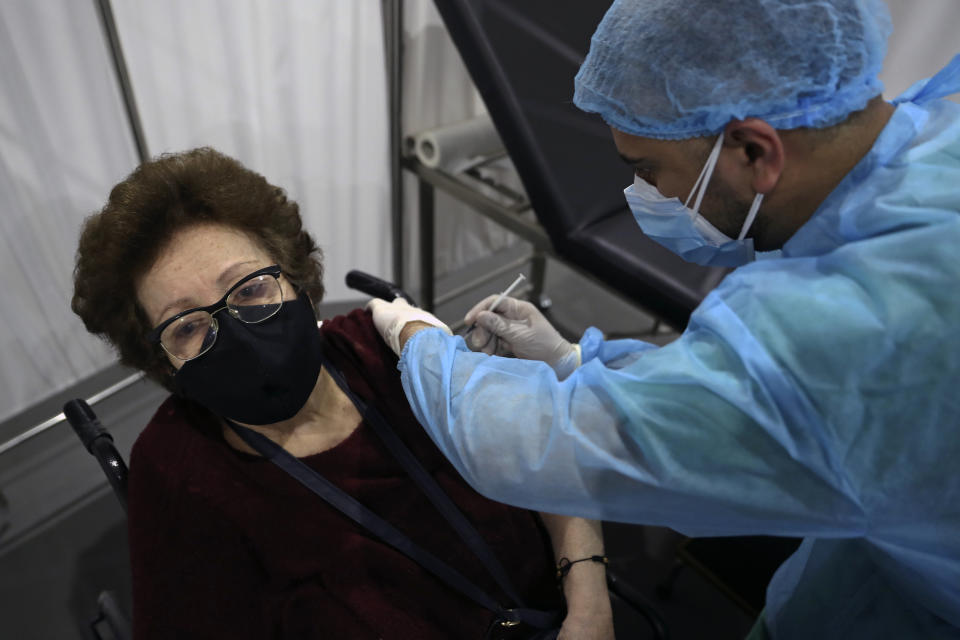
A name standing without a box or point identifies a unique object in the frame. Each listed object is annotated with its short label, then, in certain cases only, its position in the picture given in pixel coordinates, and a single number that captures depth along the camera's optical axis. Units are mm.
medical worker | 619
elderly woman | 1018
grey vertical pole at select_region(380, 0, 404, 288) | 1885
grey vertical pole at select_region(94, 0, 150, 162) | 1428
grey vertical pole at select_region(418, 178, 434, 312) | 2164
